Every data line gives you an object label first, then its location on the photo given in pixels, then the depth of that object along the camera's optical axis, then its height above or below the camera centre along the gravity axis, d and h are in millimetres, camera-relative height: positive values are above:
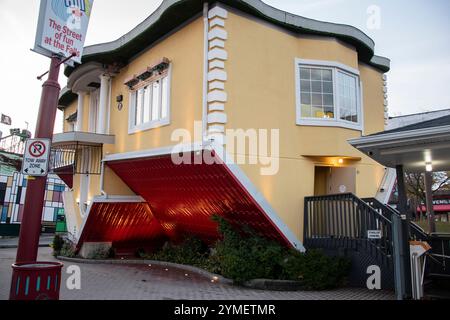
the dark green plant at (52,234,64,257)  16253 -892
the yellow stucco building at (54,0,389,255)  9578 +3040
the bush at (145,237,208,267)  12085 -875
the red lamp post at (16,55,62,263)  5848 +393
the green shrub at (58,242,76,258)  15172 -1060
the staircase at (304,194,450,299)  8617 -161
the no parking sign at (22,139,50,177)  5793 +954
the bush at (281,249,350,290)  8891 -915
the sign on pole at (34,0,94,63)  6176 +3163
